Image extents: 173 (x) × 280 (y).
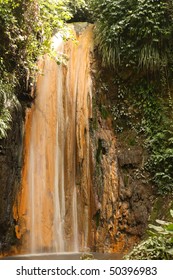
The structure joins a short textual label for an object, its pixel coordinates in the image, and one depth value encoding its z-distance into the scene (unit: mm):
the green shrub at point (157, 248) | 4395
